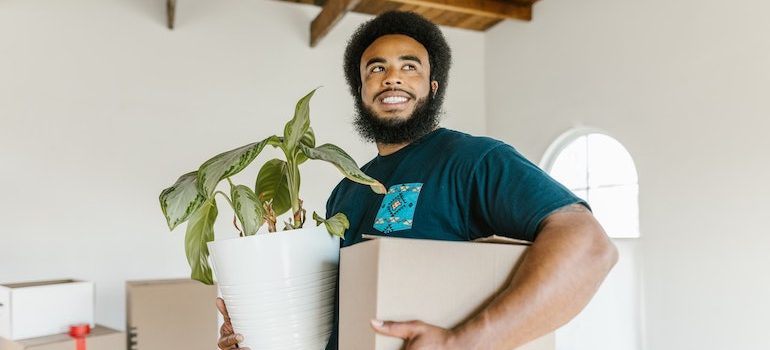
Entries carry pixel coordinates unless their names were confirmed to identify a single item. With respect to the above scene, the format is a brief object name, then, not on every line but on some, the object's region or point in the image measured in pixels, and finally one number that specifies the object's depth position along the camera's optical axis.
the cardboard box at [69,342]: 2.52
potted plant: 0.93
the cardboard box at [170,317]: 3.13
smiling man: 0.81
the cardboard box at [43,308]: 2.61
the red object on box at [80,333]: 2.61
